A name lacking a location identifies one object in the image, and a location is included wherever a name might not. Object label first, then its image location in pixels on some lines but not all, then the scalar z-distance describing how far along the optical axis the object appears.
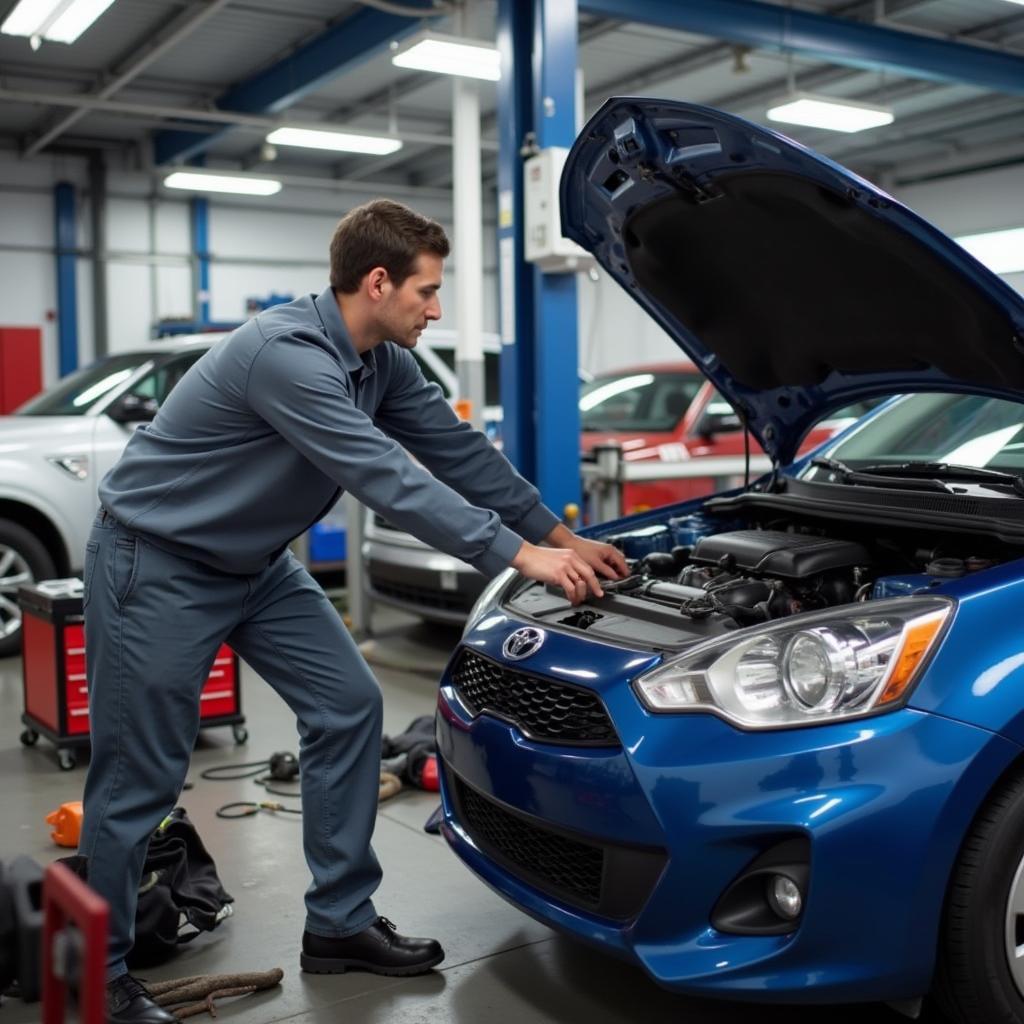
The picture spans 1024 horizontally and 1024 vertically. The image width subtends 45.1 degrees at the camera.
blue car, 1.97
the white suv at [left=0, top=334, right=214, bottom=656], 6.13
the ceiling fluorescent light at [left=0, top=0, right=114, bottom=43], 8.16
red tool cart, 4.36
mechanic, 2.41
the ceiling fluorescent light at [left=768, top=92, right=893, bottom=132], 10.22
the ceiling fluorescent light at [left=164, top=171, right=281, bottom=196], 13.66
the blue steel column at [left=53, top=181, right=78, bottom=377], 15.53
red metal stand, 1.19
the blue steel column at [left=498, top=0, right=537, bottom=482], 6.26
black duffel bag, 2.72
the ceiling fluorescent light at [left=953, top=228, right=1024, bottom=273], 15.39
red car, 6.80
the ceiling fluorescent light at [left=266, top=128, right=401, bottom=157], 11.47
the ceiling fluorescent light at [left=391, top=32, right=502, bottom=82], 7.84
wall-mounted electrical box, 5.81
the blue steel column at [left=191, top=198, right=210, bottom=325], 16.59
